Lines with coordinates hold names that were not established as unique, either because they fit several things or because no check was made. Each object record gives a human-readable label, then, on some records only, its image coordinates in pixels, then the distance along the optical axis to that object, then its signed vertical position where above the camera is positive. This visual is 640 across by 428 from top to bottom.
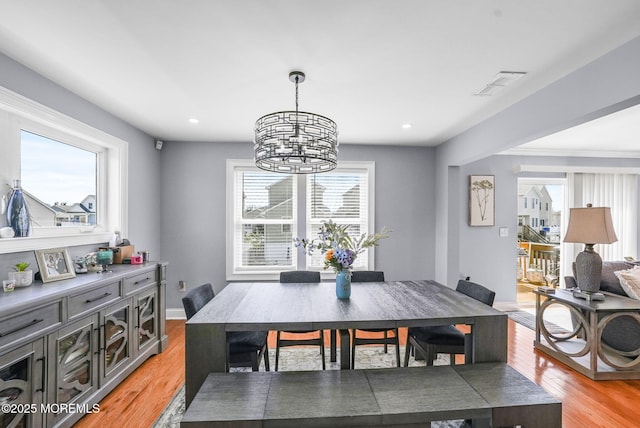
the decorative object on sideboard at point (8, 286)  1.84 -0.46
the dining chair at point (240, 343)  2.09 -0.96
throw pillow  2.91 -0.67
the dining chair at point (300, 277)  3.03 -0.66
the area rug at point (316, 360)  2.79 -1.46
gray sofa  2.73 -1.06
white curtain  4.82 +0.14
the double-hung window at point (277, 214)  4.22 -0.01
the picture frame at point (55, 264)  2.11 -0.40
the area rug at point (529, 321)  3.66 -1.44
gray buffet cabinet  1.61 -0.88
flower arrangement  2.31 -0.27
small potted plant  1.94 -0.42
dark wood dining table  1.74 -0.66
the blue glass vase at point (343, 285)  2.32 -0.56
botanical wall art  4.41 +0.19
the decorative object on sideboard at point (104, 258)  2.69 -0.42
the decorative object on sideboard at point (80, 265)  2.50 -0.46
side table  2.57 -1.22
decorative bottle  2.05 -0.01
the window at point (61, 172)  2.12 +0.35
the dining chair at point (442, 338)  2.21 -0.95
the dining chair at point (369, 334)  2.52 -1.08
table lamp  2.80 -0.25
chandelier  1.95 +0.50
